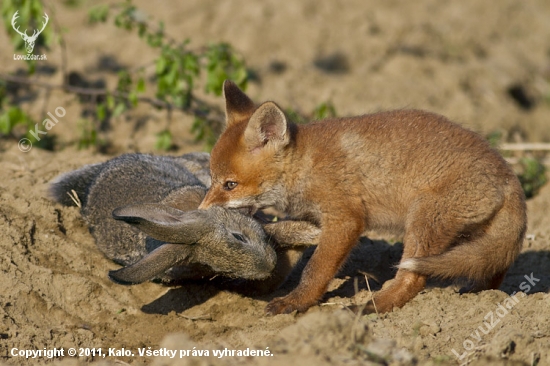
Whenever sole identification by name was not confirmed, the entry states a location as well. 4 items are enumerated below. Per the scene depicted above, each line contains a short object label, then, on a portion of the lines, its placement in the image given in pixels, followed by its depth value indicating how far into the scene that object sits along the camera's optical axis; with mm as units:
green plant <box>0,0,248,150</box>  18641
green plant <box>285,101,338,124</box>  19133
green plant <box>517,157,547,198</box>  18844
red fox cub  11383
